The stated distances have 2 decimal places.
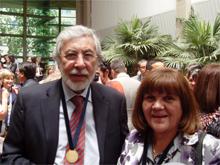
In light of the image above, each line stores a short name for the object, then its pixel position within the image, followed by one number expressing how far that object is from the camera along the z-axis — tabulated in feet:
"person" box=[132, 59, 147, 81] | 17.25
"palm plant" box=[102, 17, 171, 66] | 27.04
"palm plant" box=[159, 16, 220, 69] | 20.58
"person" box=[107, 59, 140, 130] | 12.06
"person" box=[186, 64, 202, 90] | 11.25
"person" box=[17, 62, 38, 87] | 14.79
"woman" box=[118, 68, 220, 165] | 4.79
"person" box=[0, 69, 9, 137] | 12.40
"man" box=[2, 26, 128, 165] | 5.43
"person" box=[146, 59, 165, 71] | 14.81
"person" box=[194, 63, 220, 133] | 7.04
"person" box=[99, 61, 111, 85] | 16.23
